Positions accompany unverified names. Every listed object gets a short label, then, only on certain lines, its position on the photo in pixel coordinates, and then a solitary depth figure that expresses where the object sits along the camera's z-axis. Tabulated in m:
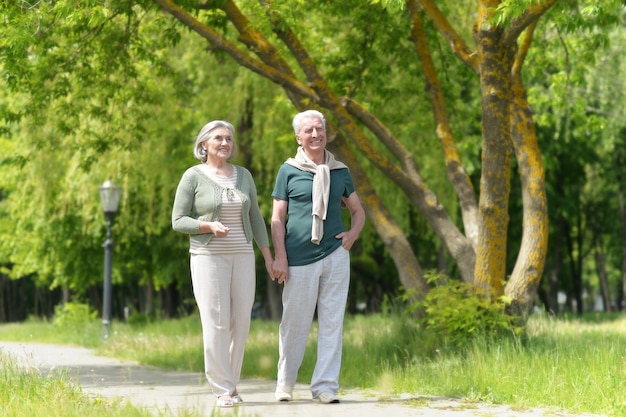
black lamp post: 35.87
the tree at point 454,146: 20.81
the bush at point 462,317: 19.59
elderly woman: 14.12
